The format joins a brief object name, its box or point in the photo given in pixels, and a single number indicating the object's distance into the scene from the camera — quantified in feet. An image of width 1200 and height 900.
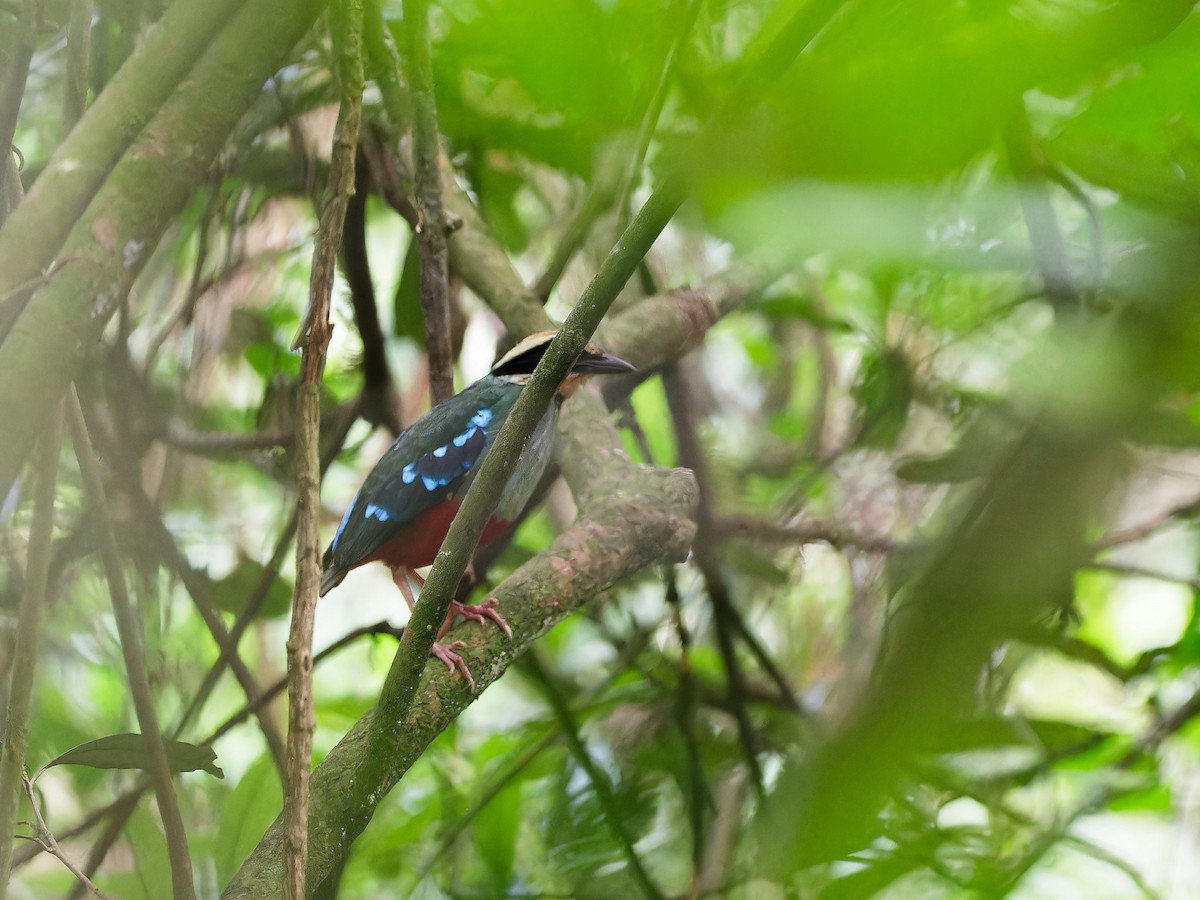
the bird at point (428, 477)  18.10
